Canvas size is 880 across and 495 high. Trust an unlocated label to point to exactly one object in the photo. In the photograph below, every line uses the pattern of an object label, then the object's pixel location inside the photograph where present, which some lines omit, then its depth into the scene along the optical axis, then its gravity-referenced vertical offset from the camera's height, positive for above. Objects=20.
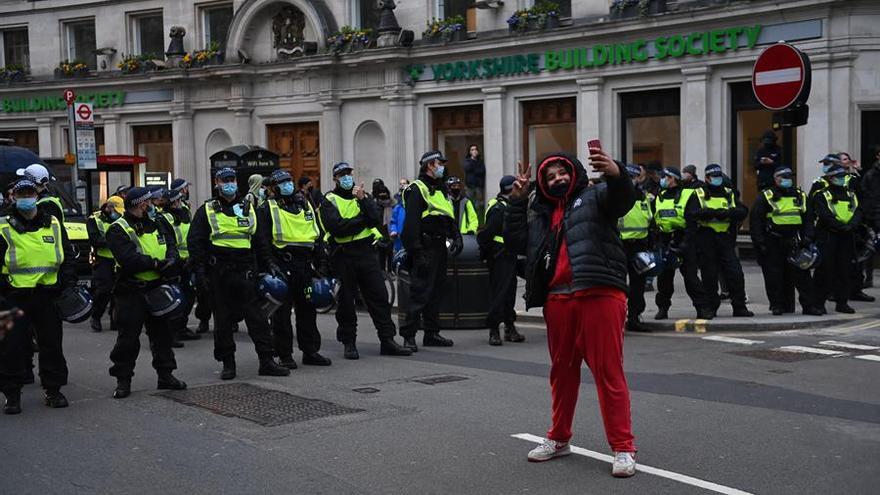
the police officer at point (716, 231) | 13.70 -0.61
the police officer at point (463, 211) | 13.08 -0.27
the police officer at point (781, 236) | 13.83 -0.70
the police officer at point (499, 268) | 12.29 -0.91
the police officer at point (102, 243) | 13.29 -0.53
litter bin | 13.92 -1.28
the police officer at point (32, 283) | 9.03 -0.68
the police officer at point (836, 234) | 14.24 -0.73
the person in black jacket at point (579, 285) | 6.70 -0.61
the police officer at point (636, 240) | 13.12 -0.67
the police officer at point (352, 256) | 11.35 -0.66
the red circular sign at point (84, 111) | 21.55 +1.68
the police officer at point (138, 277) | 9.61 -0.70
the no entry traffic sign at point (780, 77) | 13.45 +1.25
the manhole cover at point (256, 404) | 8.58 -1.70
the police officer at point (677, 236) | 13.78 -0.67
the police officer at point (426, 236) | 11.71 -0.49
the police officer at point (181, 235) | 12.81 -0.46
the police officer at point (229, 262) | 10.25 -0.62
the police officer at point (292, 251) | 10.88 -0.57
